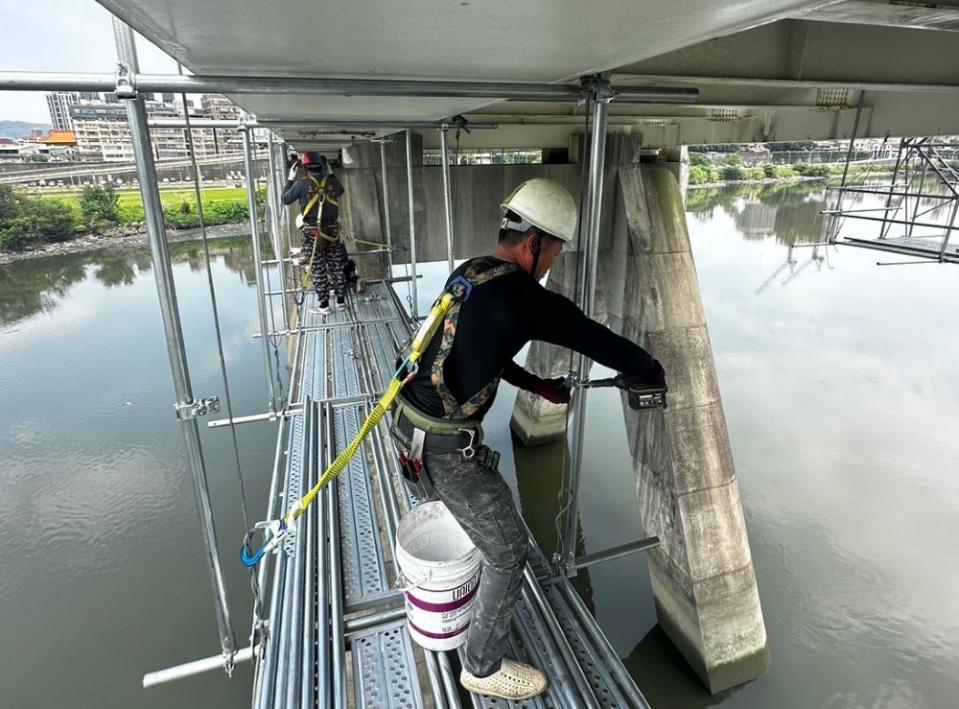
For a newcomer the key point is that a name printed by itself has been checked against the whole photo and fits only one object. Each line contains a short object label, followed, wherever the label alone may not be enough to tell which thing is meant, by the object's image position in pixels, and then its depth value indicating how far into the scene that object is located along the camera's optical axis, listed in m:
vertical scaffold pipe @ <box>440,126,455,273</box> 4.42
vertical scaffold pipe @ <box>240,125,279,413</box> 4.32
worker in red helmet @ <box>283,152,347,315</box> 6.00
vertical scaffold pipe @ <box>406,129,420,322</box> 5.47
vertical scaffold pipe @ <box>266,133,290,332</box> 6.38
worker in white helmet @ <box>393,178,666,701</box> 1.75
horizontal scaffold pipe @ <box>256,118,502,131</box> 3.88
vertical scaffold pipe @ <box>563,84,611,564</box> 2.17
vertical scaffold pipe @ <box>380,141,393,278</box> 7.28
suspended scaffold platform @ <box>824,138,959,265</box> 5.12
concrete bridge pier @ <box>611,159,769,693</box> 5.15
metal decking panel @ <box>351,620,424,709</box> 2.01
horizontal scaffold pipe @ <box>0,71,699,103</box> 1.54
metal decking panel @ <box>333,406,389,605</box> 2.53
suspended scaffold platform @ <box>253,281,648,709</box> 2.02
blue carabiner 1.82
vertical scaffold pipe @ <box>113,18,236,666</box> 1.61
